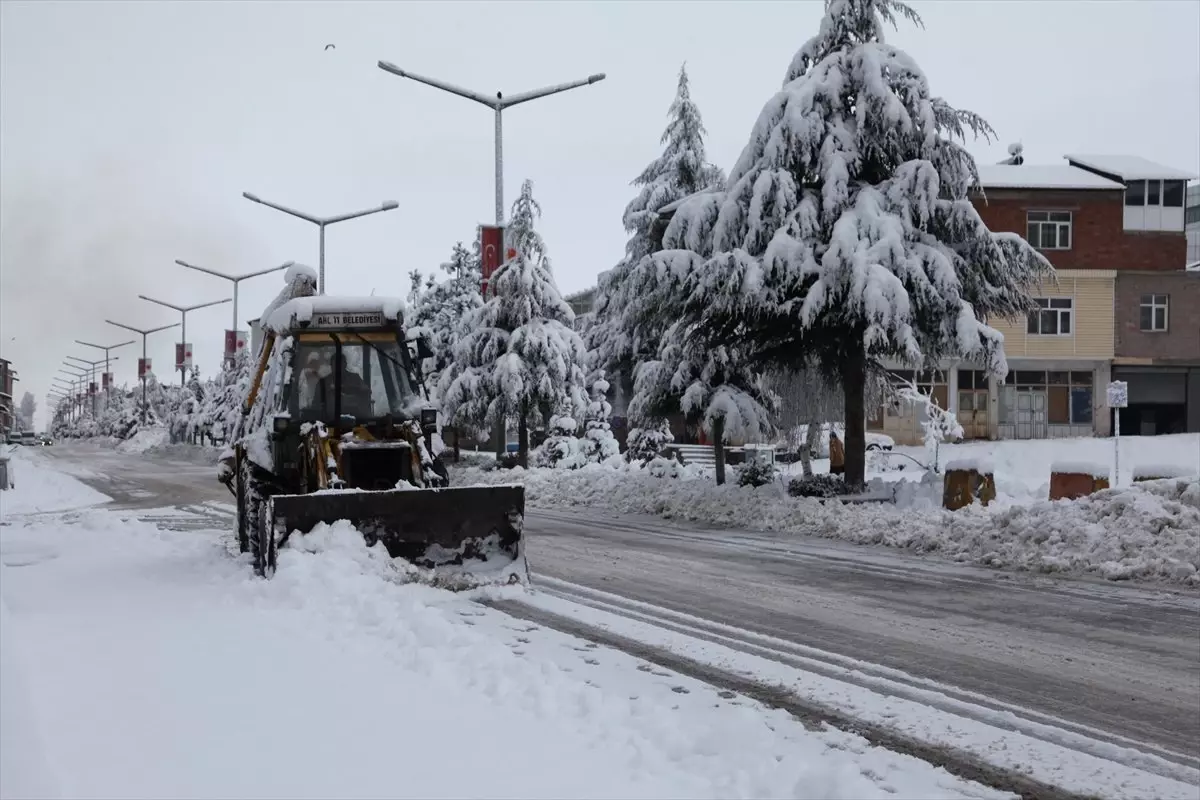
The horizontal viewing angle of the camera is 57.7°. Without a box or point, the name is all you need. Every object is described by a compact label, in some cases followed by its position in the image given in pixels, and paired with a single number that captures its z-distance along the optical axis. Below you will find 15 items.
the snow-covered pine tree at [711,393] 20.91
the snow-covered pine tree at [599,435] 34.38
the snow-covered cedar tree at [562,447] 32.66
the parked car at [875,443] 37.62
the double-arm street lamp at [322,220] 33.66
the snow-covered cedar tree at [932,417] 19.97
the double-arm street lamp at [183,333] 63.41
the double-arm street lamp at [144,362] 75.99
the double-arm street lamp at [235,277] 48.84
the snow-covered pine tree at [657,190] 27.88
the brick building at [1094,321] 42.22
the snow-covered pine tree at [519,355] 30.30
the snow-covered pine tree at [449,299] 45.28
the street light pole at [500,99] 23.34
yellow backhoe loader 9.66
